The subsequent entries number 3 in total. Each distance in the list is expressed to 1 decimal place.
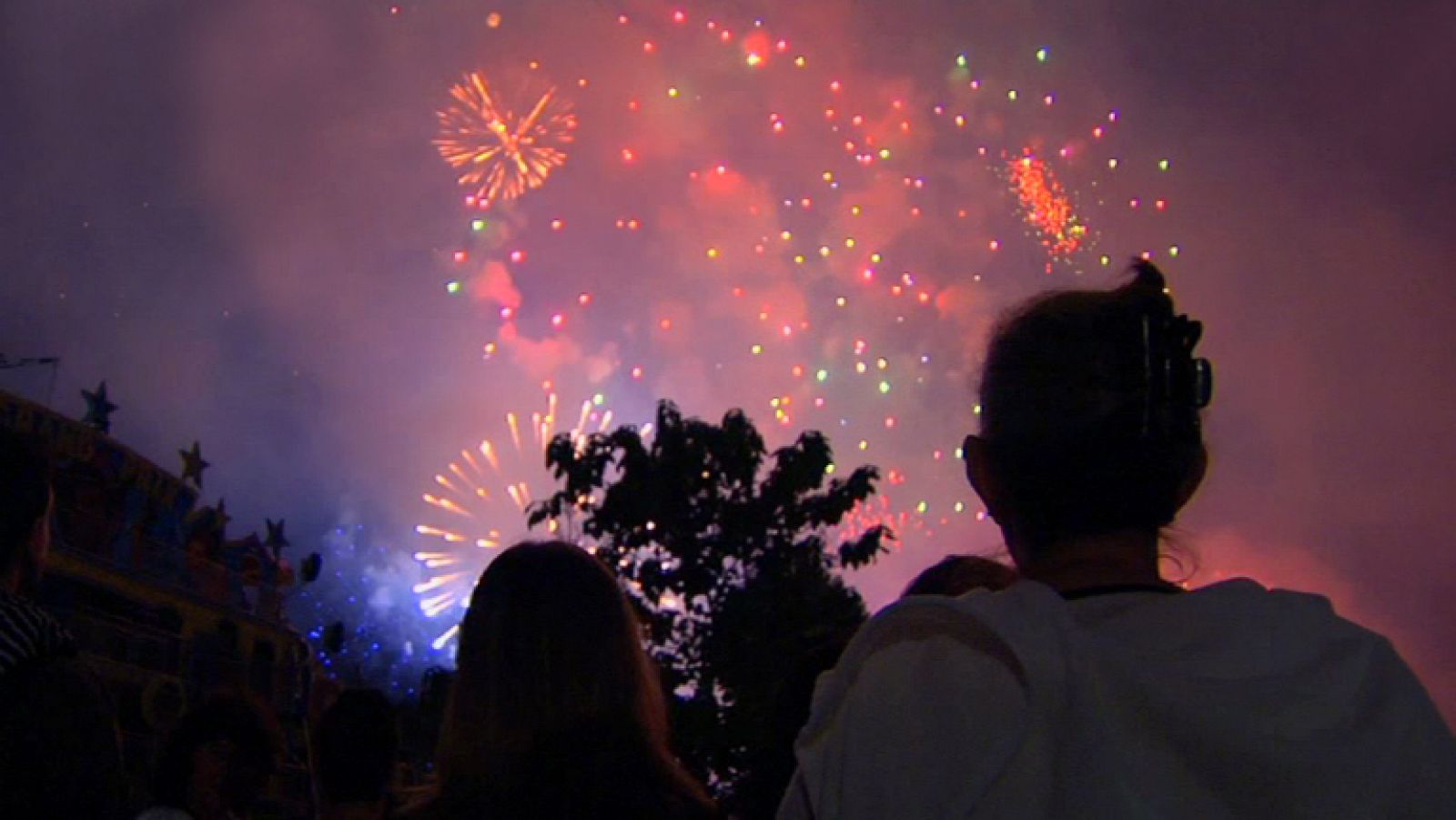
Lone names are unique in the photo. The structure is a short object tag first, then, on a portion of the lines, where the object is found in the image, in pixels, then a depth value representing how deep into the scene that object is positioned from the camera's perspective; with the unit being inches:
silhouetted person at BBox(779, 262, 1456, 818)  56.6
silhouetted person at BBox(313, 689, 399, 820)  148.0
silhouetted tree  671.1
